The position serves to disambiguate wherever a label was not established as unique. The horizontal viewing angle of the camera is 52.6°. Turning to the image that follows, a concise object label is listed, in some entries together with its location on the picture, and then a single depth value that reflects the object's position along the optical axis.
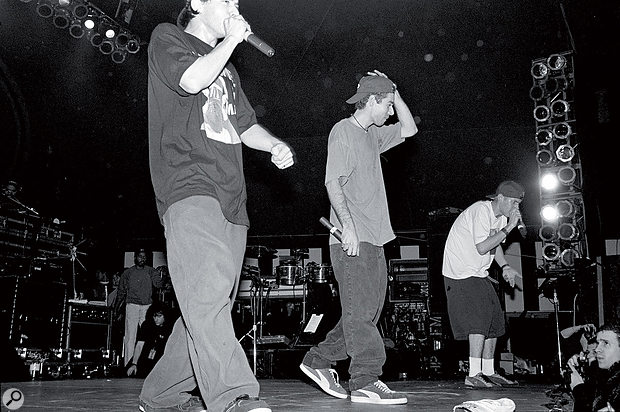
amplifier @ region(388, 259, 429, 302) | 10.14
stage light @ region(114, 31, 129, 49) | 8.38
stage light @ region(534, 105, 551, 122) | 8.04
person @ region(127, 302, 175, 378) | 8.51
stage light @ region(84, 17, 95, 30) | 8.06
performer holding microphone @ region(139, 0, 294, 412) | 2.00
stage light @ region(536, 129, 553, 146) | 7.94
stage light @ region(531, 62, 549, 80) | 8.01
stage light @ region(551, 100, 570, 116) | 7.85
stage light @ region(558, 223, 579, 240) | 7.57
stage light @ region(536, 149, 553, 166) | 7.91
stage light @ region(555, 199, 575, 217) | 7.67
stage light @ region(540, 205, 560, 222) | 7.76
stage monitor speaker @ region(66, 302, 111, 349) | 9.52
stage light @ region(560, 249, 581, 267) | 7.62
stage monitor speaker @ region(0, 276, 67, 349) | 7.59
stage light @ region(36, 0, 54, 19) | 7.72
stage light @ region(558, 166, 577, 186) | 7.70
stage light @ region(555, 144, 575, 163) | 7.75
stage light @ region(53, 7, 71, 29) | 7.86
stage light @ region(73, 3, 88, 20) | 7.83
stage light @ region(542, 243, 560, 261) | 7.74
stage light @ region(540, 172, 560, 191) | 7.81
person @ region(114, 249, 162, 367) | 9.48
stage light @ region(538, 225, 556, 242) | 7.77
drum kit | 8.82
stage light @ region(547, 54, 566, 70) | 7.86
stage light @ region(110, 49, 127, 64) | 8.62
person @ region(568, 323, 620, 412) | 2.71
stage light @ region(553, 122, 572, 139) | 7.81
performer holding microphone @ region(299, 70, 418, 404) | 3.38
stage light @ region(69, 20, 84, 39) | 8.10
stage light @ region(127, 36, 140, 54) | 8.44
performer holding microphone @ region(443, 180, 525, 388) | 4.85
